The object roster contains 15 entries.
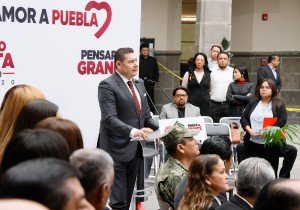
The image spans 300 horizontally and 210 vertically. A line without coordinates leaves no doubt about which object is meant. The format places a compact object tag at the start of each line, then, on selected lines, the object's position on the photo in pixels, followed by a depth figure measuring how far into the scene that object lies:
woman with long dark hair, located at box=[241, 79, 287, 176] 8.73
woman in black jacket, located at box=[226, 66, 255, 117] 10.92
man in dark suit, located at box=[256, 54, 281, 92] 13.62
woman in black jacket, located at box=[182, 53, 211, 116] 11.38
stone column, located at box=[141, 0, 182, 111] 17.27
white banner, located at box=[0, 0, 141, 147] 5.85
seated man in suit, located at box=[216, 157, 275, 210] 3.79
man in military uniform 5.03
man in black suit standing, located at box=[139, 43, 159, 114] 15.18
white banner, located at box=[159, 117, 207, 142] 7.45
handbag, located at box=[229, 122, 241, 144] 9.70
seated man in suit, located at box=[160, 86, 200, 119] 9.09
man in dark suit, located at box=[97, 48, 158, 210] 6.27
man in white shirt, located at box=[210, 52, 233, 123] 11.60
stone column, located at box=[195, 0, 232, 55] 15.17
